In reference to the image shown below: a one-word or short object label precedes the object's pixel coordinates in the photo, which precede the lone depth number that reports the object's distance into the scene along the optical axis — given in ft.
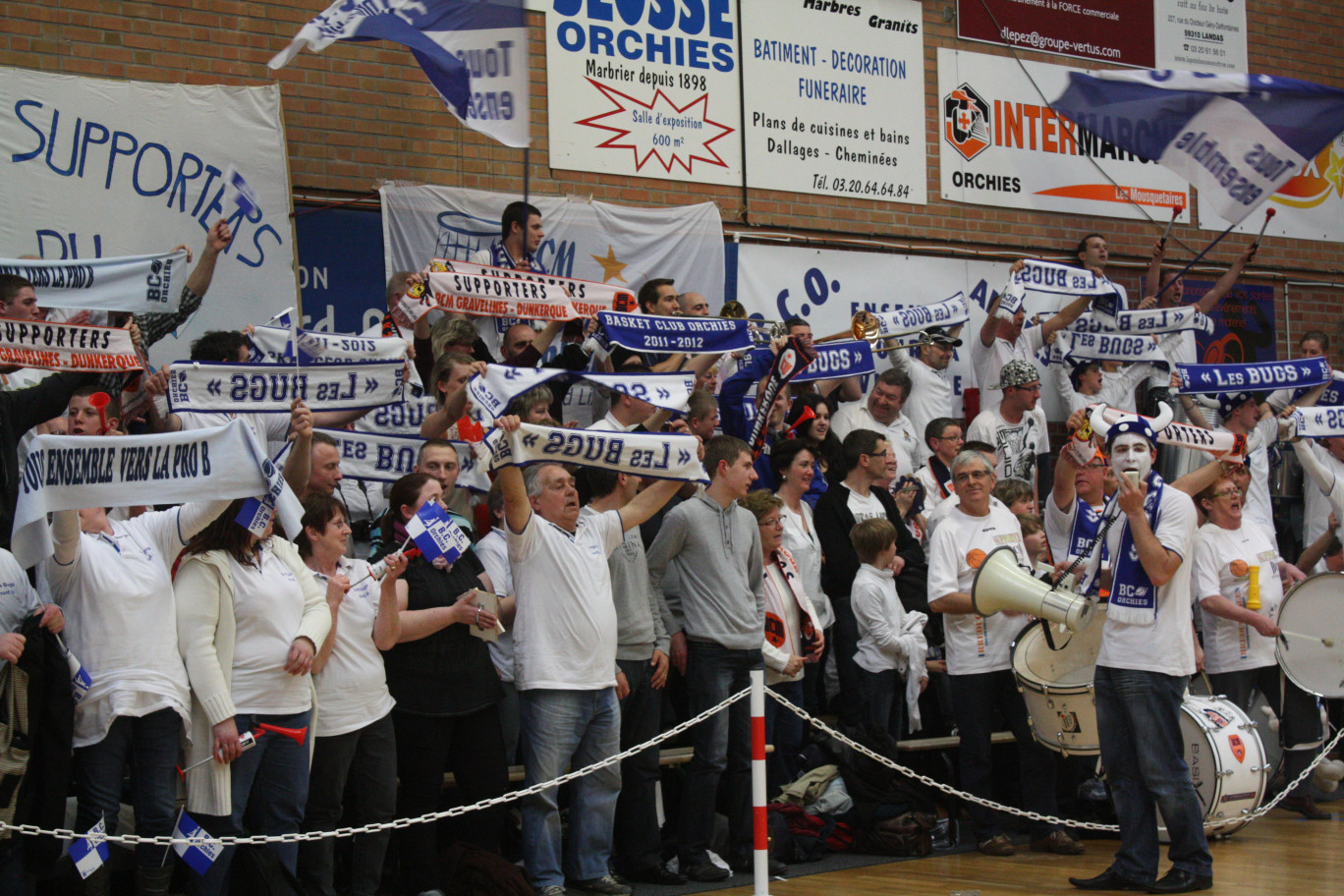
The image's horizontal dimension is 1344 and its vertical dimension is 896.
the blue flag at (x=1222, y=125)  40.98
